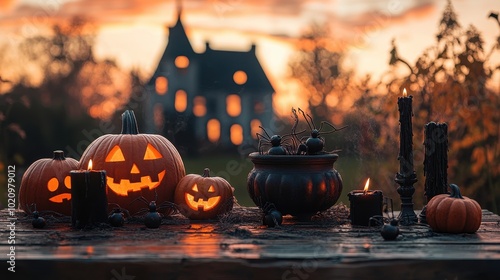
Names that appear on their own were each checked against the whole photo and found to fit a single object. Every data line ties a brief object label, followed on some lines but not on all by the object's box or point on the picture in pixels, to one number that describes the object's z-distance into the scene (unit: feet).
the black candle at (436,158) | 10.84
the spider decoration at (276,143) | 10.95
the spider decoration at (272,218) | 10.49
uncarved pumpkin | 9.80
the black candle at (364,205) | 10.68
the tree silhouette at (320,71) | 49.14
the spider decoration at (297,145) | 10.98
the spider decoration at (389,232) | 9.29
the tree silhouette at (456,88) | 16.74
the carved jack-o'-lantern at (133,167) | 11.82
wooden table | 8.06
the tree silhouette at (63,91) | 43.42
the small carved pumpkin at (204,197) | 11.56
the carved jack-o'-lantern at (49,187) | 11.94
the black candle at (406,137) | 10.69
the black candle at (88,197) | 10.34
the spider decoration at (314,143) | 10.85
